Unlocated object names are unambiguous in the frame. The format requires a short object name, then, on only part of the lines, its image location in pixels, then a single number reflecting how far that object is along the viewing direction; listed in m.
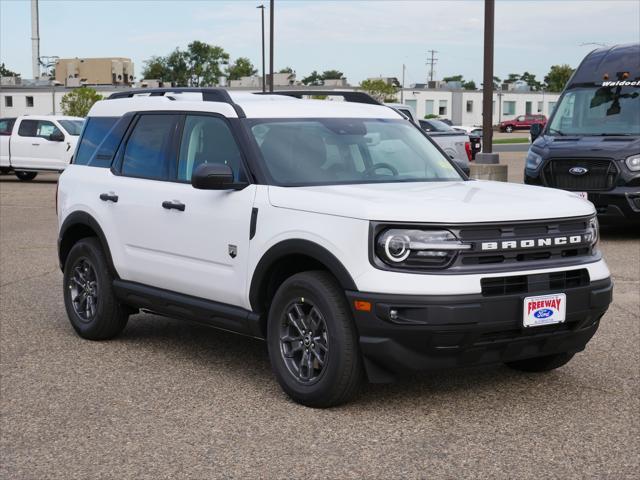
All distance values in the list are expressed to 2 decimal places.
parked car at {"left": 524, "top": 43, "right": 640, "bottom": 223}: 13.85
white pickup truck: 28.12
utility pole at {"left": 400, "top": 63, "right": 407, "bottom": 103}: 94.75
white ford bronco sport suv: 5.45
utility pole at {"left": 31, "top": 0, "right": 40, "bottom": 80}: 75.19
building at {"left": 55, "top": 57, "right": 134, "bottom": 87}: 87.62
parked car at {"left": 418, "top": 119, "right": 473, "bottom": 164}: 25.25
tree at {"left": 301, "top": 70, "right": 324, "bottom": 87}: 140.23
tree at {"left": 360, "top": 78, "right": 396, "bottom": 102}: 82.19
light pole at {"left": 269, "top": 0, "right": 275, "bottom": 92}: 49.34
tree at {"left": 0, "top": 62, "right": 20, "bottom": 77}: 149.50
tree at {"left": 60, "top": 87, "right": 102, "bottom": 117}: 56.47
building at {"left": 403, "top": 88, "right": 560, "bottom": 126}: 98.31
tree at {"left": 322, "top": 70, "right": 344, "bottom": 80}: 153.00
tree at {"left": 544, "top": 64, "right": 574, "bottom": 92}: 130.85
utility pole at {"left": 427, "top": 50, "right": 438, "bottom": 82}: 140.62
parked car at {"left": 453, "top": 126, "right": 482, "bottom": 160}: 36.91
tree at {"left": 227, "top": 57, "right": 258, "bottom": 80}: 143.88
